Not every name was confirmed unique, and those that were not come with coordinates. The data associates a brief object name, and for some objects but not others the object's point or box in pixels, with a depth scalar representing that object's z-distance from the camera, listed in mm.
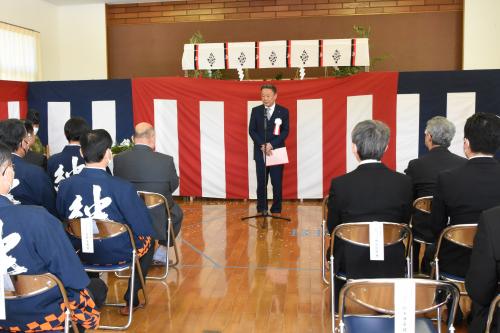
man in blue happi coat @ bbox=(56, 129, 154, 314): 3012
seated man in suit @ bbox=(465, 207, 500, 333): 1864
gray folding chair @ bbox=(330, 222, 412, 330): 2598
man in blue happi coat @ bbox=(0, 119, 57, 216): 3303
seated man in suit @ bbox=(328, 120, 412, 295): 2721
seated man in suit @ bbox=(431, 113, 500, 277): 2566
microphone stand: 5992
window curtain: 9344
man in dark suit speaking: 5949
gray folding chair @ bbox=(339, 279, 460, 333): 1737
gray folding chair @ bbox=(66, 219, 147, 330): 2906
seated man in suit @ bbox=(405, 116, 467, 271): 3424
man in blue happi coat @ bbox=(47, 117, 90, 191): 3919
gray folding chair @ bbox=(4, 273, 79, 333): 1969
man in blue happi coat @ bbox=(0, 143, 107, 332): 1938
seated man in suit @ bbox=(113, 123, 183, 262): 3920
